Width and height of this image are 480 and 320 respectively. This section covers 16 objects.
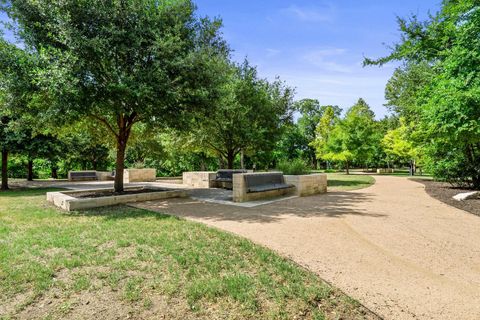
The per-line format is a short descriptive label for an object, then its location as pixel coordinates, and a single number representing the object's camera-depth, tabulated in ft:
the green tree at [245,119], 49.93
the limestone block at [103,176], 66.49
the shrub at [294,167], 37.76
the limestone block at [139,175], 61.67
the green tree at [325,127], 114.52
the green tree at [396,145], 85.86
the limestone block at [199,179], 48.02
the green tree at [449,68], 24.91
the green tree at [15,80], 25.03
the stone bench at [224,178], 44.66
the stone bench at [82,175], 64.18
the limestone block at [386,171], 111.67
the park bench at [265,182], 30.61
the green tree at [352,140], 83.71
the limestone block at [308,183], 34.63
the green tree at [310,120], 139.03
